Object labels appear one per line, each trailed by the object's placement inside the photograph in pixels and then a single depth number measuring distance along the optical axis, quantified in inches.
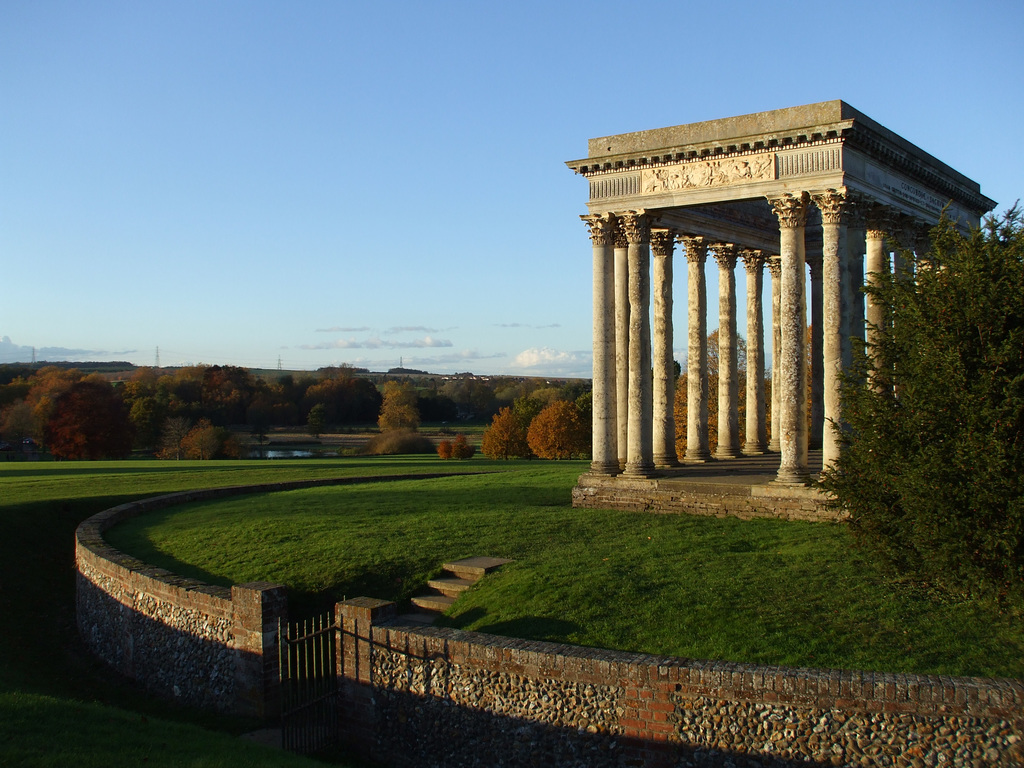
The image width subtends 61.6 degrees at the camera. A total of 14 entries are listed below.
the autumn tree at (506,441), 2893.7
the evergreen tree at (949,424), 498.3
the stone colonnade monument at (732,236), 842.2
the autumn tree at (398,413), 4045.3
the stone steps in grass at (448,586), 605.9
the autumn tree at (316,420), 3961.6
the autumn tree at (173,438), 2866.6
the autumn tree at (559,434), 2655.0
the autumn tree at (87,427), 2490.2
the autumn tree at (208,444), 2831.7
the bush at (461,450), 2668.8
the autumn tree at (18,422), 2928.2
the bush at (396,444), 3011.8
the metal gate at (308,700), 517.0
